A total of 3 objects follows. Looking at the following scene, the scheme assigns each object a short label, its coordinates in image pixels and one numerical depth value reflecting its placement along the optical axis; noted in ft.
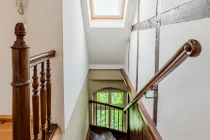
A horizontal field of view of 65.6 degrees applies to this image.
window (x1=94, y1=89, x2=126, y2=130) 13.74
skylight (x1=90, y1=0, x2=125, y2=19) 9.97
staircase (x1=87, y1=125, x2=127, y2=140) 11.89
